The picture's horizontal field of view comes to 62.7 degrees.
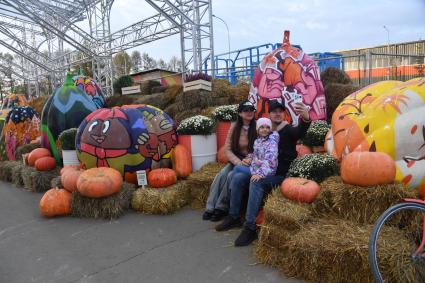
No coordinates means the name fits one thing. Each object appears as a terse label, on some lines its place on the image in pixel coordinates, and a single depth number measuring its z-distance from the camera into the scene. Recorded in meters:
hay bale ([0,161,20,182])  8.33
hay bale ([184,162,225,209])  5.16
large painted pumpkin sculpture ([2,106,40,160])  9.17
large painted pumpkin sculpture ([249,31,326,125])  5.89
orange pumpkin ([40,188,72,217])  5.14
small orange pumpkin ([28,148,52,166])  7.41
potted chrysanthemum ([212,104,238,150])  6.29
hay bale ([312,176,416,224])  3.06
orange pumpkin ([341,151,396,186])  3.12
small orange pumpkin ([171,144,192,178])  5.73
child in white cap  3.92
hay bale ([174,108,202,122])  8.05
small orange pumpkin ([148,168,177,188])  5.39
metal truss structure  15.51
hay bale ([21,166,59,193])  7.02
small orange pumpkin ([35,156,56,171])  7.04
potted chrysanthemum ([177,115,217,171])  5.93
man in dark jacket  3.83
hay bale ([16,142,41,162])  8.52
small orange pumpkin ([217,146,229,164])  5.90
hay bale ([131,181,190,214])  5.02
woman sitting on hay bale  4.54
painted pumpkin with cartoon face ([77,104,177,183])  5.50
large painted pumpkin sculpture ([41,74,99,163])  7.39
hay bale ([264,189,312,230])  3.22
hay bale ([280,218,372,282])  2.68
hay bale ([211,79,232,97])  8.70
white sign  5.35
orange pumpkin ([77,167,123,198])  4.86
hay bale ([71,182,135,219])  4.98
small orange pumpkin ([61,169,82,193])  5.21
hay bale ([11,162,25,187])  7.77
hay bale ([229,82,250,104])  8.58
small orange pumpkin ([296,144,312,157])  5.43
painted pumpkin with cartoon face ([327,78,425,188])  3.45
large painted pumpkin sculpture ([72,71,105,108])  10.69
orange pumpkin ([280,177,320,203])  3.51
